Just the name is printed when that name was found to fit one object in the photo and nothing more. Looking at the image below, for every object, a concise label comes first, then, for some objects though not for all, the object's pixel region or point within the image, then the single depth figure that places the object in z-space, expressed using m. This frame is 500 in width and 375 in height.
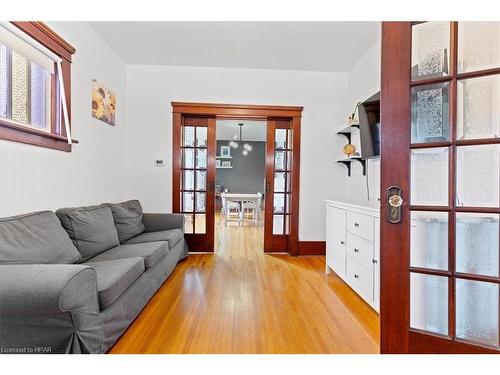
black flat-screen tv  2.59
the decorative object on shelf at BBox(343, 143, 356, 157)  3.26
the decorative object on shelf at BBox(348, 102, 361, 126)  3.17
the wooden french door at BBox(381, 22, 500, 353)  1.13
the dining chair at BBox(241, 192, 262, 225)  6.21
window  1.72
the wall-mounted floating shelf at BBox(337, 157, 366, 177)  3.19
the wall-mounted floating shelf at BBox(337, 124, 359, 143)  3.25
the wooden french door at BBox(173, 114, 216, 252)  3.80
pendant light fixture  8.73
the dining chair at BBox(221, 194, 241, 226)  6.37
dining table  5.99
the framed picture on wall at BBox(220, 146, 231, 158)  9.67
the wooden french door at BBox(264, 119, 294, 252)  3.91
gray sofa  1.14
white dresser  2.09
